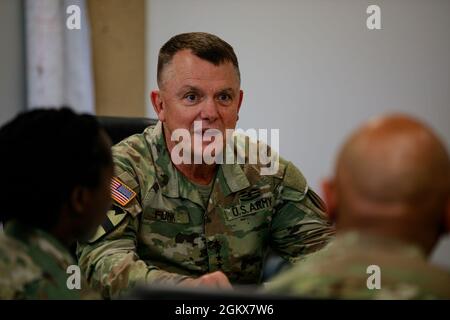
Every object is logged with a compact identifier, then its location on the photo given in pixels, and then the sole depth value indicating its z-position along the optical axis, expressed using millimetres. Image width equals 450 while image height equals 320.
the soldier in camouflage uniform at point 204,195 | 4016
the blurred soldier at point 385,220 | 3336
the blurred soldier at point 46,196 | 3472
